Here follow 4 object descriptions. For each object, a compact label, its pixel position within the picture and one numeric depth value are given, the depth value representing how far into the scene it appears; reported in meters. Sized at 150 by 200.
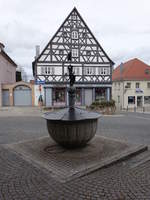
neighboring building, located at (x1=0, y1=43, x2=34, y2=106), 26.19
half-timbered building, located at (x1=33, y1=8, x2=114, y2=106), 25.73
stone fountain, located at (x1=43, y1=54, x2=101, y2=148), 5.07
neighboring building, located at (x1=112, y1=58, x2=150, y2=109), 32.56
